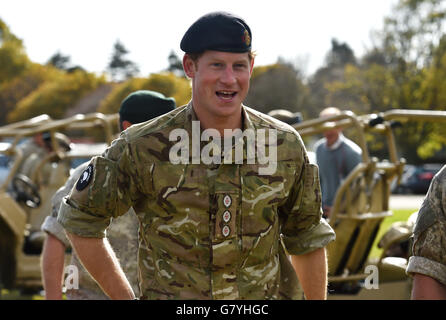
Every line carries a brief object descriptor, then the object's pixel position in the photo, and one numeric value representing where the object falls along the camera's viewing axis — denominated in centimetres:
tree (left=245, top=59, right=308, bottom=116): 3981
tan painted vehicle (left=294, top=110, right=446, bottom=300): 663
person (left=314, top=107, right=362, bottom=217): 739
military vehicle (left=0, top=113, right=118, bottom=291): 820
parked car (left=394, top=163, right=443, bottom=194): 2868
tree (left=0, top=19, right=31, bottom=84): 5244
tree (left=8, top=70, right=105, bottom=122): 4972
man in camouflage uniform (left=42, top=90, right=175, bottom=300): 324
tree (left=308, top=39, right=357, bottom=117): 3947
